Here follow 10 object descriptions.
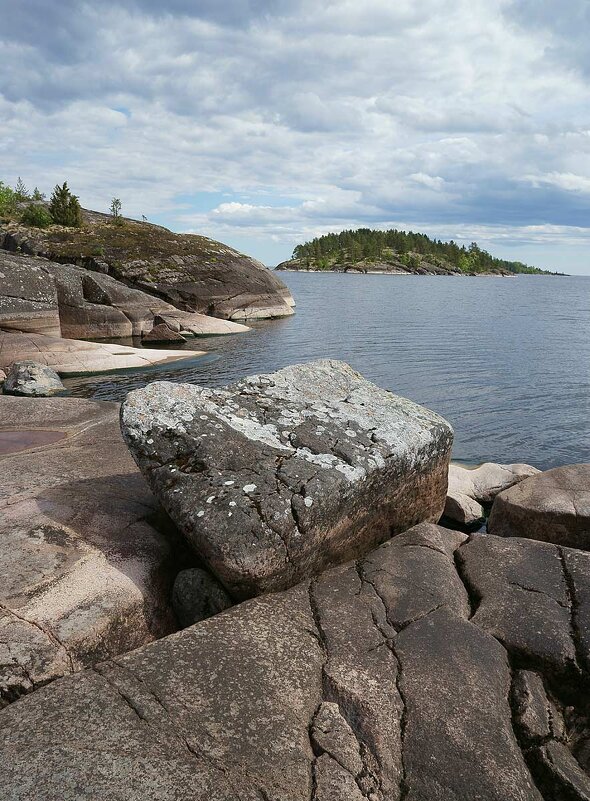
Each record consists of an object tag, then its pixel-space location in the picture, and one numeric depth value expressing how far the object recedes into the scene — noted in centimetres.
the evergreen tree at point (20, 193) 7523
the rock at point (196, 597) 659
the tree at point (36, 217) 5694
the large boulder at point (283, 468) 651
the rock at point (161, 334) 3669
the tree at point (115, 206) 7869
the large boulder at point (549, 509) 953
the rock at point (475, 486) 1237
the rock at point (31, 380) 2322
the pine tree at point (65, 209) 5737
